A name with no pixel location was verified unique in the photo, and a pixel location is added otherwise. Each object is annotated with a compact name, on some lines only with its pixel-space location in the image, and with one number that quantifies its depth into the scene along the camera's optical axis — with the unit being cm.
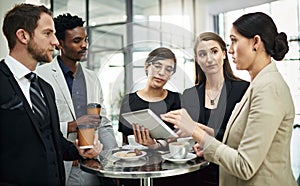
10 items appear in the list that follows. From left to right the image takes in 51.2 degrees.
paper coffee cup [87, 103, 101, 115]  137
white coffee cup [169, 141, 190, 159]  128
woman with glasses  139
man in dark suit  119
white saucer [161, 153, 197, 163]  124
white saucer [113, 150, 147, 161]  124
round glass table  113
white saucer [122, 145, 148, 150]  141
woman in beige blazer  104
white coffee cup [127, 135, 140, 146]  141
